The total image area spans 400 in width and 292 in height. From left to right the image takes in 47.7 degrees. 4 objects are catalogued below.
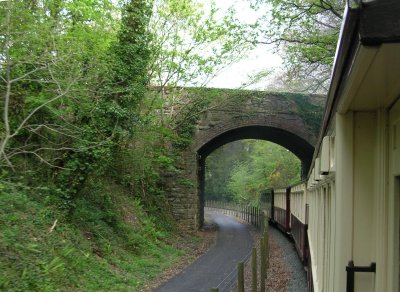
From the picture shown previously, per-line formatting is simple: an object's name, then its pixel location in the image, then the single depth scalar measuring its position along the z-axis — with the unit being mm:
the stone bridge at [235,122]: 21359
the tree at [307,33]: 15438
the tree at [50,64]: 8688
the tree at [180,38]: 17391
